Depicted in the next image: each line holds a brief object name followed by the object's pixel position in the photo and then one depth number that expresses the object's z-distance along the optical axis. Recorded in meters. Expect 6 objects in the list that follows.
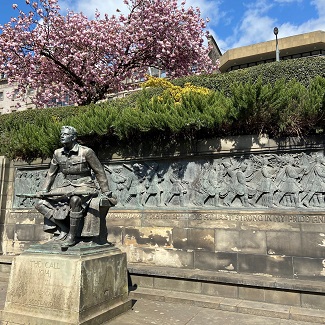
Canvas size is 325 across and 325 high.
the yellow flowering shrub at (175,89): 9.47
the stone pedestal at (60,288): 4.91
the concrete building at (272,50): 33.72
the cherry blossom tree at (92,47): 18.56
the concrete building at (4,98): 44.53
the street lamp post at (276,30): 22.33
